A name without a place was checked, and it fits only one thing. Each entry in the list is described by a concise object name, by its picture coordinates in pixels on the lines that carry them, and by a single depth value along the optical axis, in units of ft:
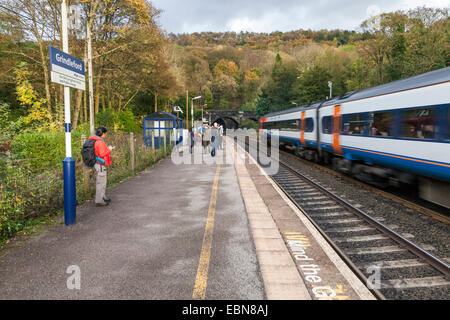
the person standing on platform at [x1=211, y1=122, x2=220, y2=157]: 59.47
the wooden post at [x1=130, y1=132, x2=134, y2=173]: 37.99
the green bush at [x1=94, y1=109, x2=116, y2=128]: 78.54
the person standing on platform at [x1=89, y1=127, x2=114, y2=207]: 22.24
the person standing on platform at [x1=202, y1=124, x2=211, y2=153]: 61.41
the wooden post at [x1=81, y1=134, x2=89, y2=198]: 24.81
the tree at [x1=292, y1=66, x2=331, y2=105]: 193.36
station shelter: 60.51
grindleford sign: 17.01
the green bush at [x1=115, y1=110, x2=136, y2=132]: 82.74
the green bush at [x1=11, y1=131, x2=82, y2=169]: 28.52
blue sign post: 17.97
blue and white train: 20.54
